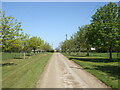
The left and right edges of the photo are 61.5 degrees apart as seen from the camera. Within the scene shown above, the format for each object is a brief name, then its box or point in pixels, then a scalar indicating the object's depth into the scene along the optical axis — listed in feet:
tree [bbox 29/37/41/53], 110.65
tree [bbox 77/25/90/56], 107.66
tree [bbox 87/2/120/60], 56.93
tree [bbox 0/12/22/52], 40.82
